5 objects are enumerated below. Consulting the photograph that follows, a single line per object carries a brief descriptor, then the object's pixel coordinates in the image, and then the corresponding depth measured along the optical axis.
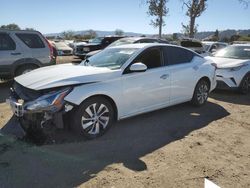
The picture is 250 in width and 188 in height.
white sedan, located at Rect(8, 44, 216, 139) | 3.05
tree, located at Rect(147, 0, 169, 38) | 20.77
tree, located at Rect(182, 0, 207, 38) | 18.17
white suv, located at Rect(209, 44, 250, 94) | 5.84
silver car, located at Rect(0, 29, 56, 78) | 5.82
